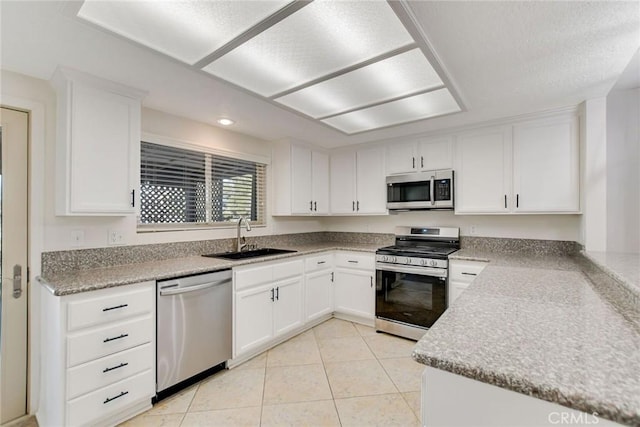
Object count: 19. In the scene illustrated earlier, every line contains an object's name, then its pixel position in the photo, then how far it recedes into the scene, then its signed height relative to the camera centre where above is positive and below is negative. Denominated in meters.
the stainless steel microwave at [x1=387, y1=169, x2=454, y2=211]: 3.23 +0.28
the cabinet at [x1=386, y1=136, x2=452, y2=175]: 3.29 +0.70
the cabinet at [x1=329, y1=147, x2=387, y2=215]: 3.79 +0.44
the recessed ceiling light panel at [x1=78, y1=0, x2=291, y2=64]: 1.29 +0.92
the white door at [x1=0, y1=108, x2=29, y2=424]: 1.92 -0.33
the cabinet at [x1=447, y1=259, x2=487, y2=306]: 2.77 -0.57
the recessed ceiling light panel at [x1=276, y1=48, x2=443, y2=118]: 1.76 +0.90
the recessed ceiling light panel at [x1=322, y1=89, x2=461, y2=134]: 2.29 +0.91
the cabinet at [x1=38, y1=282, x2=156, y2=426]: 1.68 -0.87
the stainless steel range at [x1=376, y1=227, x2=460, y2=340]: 2.93 -0.72
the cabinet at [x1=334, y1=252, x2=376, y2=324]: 3.44 -0.87
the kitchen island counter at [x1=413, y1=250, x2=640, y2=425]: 0.68 -0.40
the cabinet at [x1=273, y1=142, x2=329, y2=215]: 3.65 +0.45
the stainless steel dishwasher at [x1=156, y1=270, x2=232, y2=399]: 2.07 -0.86
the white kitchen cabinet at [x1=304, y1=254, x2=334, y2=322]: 3.32 -0.85
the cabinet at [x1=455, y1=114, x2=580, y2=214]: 2.64 +0.46
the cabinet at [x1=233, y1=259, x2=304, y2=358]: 2.58 -0.85
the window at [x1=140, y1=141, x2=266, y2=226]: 2.65 +0.29
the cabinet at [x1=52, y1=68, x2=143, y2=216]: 1.92 +0.49
